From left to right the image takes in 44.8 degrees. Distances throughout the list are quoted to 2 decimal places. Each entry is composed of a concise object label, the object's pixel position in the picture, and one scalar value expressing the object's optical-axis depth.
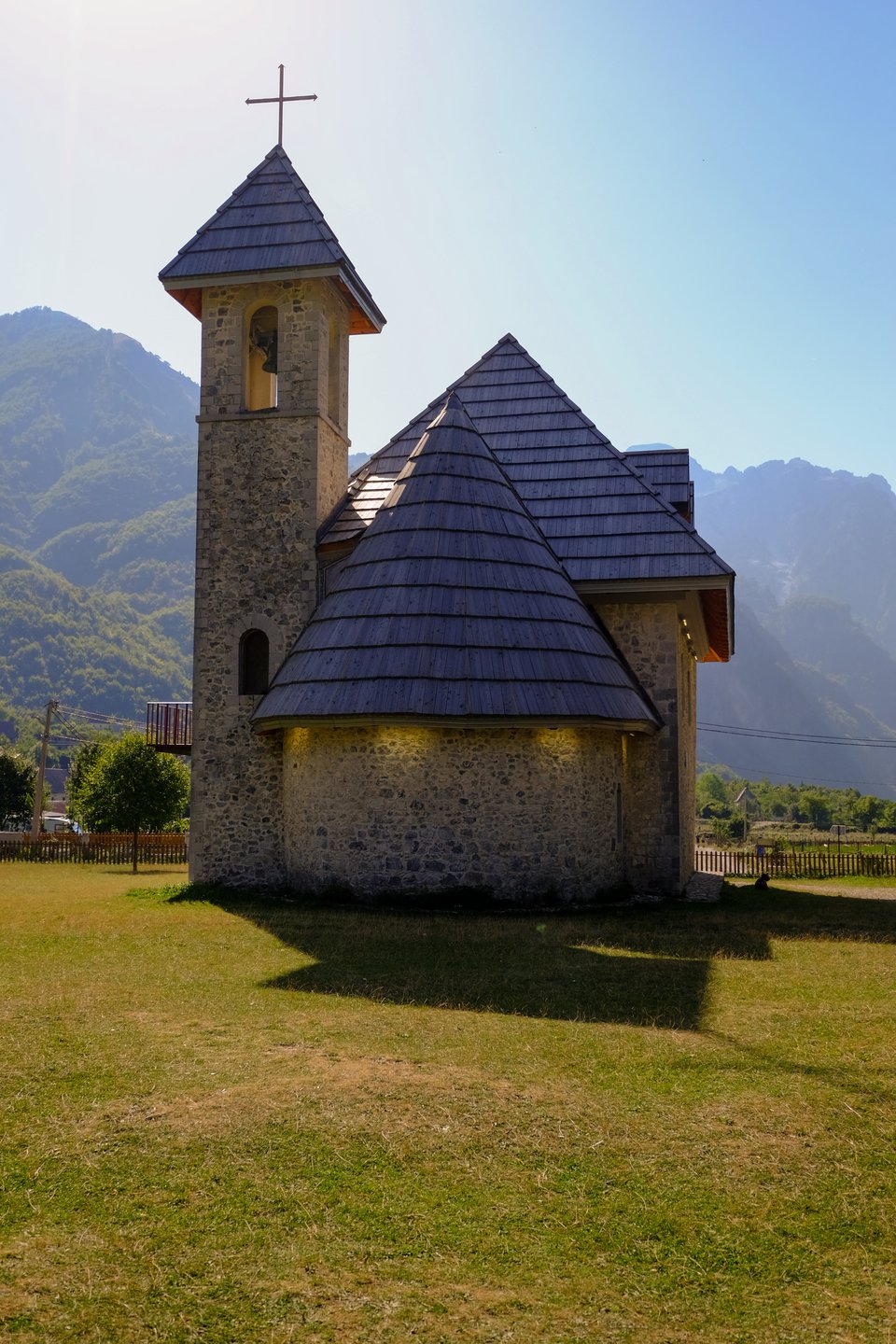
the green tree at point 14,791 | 46.59
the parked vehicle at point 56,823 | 60.84
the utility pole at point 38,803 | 38.31
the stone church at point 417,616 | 14.37
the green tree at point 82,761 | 48.22
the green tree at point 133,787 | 28.03
